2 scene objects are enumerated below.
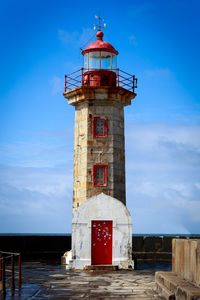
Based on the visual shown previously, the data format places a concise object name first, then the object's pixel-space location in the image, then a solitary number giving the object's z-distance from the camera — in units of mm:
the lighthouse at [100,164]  19938
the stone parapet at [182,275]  9683
